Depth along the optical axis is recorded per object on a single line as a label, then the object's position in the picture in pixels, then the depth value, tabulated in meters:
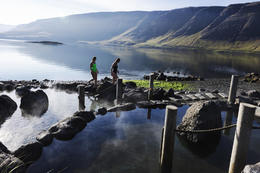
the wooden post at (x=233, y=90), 13.66
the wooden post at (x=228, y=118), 12.79
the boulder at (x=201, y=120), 9.82
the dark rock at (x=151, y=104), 15.05
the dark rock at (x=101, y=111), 13.34
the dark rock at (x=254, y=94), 17.42
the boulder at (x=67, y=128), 10.00
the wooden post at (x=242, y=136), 6.09
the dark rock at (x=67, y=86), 21.92
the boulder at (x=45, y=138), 9.38
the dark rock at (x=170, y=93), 16.98
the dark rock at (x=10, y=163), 6.35
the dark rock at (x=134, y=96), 15.93
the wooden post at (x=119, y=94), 14.37
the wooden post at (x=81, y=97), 14.30
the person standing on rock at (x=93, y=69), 18.00
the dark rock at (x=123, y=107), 13.94
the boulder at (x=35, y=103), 13.90
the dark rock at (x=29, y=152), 7.82
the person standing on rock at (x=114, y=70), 17.23
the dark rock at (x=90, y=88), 20.18
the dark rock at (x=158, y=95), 16.59
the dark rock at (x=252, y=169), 5.52
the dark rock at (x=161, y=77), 30.89
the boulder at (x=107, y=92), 17.46
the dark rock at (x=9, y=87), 20.60
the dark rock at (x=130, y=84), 22.30
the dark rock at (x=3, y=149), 7.64
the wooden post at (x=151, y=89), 15.59
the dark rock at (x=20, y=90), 18.49
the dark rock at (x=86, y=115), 12.04
